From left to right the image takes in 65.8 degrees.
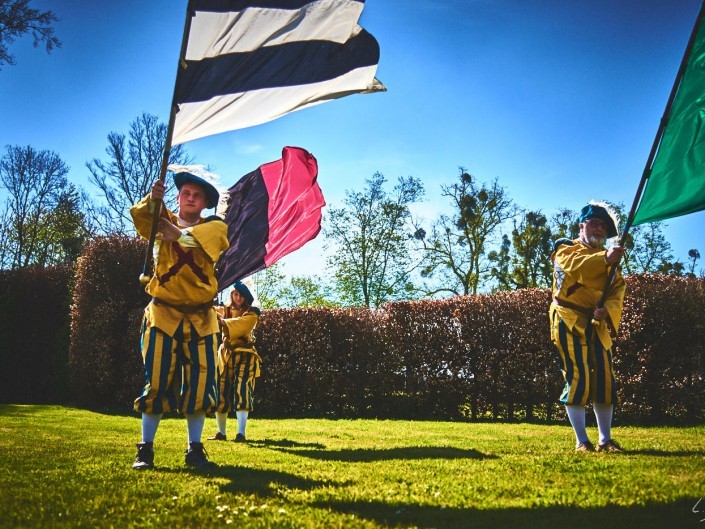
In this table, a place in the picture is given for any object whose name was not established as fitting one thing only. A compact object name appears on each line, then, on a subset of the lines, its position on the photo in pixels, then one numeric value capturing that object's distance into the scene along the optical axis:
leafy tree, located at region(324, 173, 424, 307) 30.11
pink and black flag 7.14
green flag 4.32
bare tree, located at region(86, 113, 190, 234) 26.17
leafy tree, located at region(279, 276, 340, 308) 34.59
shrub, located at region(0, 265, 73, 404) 16.11
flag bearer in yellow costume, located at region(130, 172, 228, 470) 4.47
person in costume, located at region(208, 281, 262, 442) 7.71
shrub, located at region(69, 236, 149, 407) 13.59
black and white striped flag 4.52
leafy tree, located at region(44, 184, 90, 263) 28.41
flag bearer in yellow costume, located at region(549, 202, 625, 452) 5.38
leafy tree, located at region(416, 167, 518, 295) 28.83
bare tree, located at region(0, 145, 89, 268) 27.70
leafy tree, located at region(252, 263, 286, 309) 34.69
